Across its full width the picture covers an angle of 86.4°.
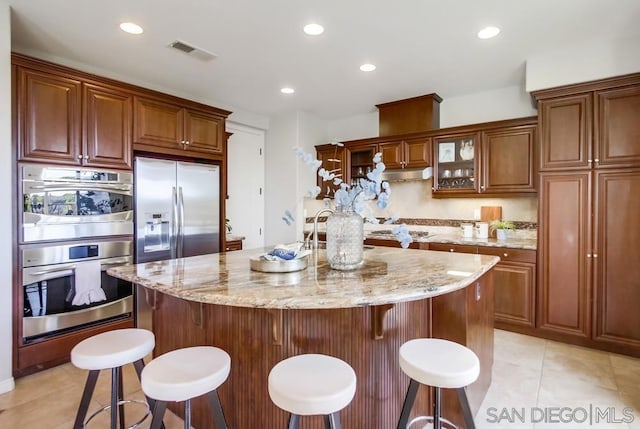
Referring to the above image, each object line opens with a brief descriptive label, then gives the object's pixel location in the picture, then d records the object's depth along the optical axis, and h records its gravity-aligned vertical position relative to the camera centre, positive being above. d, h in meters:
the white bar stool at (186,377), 1.20 -0.60
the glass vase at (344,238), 1.80 -0.13
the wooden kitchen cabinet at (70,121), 2.59 +0.77
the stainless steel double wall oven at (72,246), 2.60 -0.26
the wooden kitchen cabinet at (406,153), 4.20 +0.77
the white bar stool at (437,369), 1.31 -0.61
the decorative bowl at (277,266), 1.74 -0.27
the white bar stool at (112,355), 1.48 -0.63
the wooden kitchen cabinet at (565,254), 3.03 -0.38
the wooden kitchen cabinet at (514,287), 3.30 -0.74
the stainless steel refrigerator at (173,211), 3.22 +0.03
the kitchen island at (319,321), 1.38 -0.53
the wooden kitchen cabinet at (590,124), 2.82 +0.77
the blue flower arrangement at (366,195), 1.79 +0.10
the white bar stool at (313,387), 1.13 -0.60
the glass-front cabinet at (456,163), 3.89 +0.59
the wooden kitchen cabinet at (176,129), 3.26 +0.88
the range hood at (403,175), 4.30 +0.50
